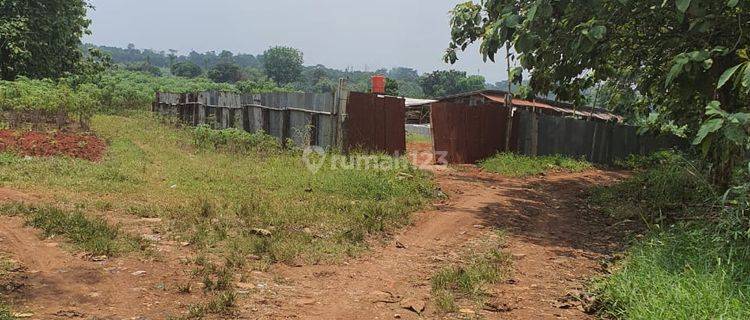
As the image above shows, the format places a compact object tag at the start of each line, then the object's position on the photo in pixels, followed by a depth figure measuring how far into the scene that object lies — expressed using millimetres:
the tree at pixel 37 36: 19719
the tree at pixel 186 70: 87875
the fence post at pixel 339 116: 11750
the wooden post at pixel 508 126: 14437
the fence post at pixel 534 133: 14641
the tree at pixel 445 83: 70812
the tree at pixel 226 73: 79375
